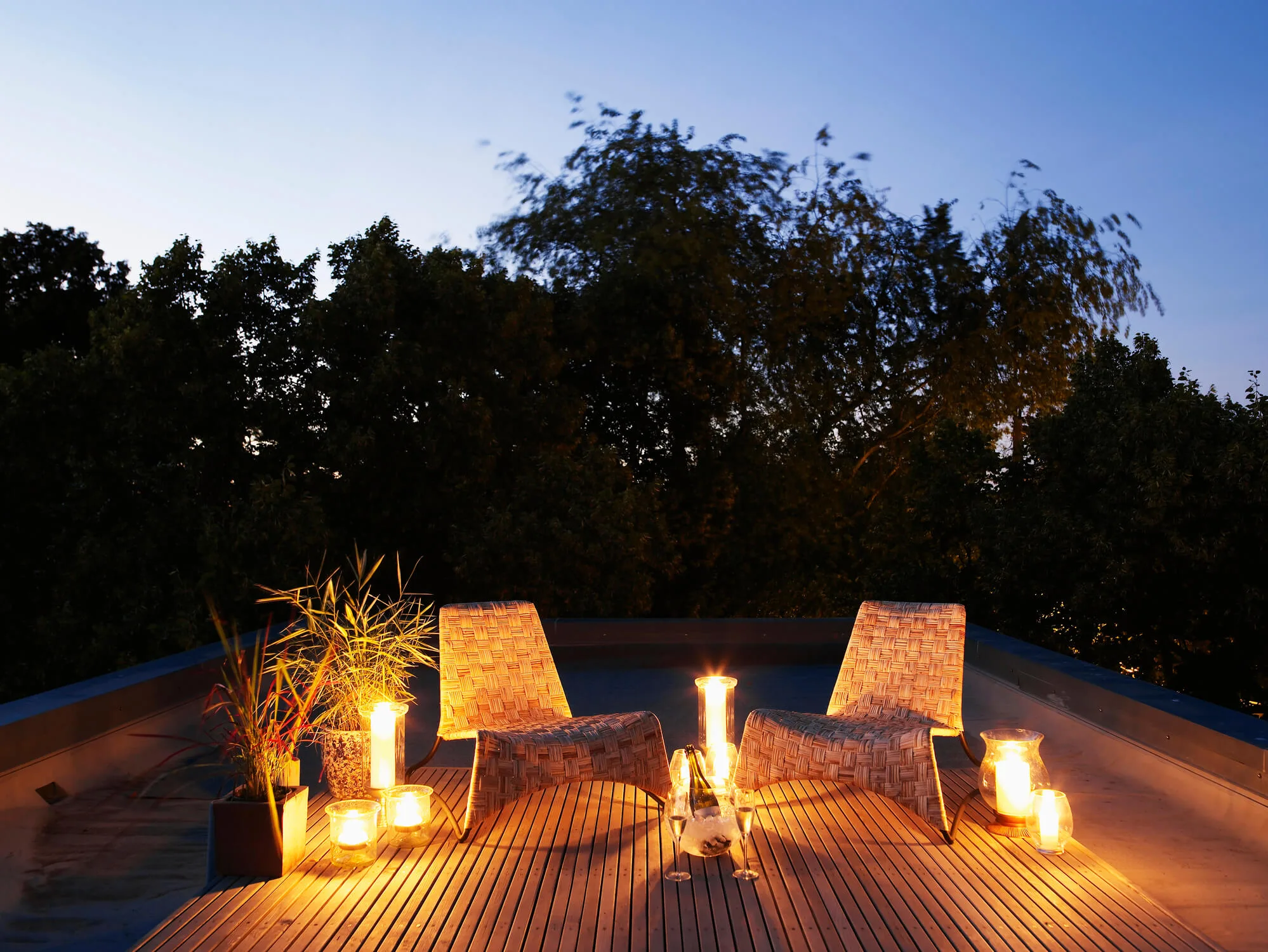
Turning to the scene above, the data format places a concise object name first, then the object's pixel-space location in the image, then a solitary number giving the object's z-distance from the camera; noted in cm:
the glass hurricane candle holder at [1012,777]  300
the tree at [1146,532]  750
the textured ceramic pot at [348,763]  314
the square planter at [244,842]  262
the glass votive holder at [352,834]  269
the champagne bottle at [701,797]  262
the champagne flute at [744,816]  262
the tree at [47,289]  1284
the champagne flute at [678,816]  264
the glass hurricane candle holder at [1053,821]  285
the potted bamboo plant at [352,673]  315
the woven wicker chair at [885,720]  303
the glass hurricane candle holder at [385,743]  313
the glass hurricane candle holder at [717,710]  343
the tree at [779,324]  1127
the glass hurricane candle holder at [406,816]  288
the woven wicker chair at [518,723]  303
